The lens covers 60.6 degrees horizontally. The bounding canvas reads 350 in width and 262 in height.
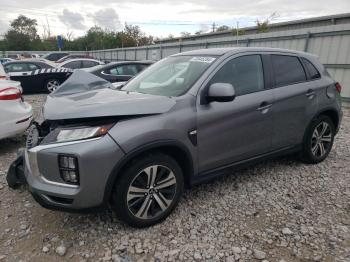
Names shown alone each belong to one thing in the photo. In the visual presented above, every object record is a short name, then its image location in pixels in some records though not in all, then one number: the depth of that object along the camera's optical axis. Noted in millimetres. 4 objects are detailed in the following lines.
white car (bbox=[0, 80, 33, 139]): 4578
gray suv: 2428
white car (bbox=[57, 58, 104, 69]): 13531
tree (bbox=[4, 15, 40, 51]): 64438
